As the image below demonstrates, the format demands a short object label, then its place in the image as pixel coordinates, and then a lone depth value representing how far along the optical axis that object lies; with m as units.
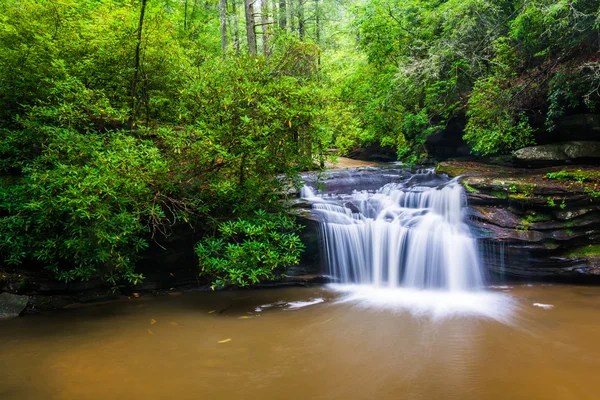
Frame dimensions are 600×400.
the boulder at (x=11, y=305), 5.52
